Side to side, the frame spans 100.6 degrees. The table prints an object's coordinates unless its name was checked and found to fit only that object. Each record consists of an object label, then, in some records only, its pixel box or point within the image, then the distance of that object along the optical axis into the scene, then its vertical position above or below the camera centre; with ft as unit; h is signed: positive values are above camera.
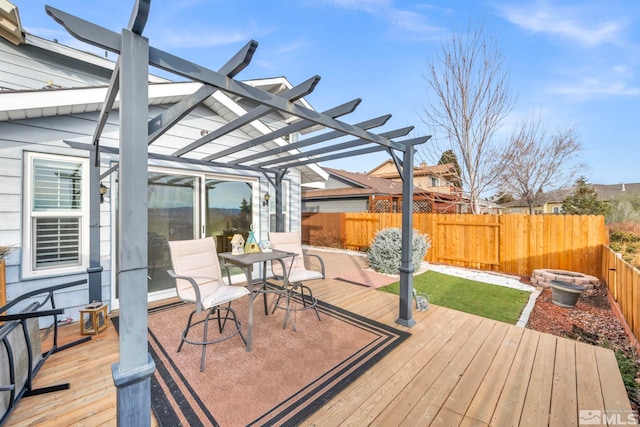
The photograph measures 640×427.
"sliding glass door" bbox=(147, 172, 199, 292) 14.21 -0.26
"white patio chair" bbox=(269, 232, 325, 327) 13.85 -1.87
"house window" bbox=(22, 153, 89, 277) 10.80 -0.15
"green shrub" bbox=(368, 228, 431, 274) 21.15 -2.98
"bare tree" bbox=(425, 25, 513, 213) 23.90 +10.56
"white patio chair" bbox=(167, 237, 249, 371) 9.09 -2.50
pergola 4.27 +1.52
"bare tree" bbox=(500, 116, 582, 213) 33.91 +6.82
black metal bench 6.11 -3.79
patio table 9.49 -1.96
